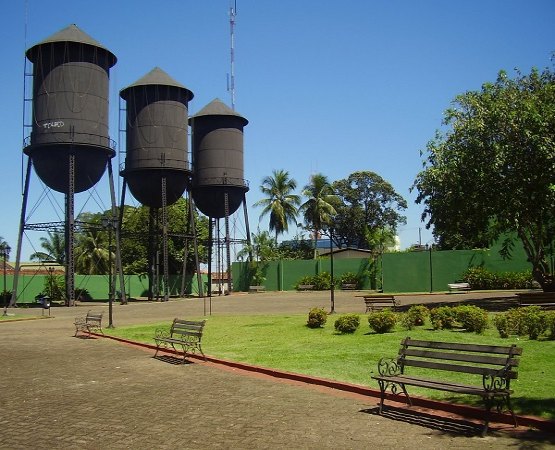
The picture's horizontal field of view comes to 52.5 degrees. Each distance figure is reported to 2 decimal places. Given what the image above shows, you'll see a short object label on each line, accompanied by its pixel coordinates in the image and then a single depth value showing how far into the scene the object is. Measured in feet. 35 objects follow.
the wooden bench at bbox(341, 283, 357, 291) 155.74
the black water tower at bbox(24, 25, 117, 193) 128.47
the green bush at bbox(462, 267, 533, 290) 121.39
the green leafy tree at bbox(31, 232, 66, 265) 187.90
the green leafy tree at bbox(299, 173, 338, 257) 191.82
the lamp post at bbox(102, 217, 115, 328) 69.56
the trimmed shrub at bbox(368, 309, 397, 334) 47.03
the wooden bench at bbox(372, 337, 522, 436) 21.48
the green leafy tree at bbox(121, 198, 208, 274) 195.52
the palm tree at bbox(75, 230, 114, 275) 186.60
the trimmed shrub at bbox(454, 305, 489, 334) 44.32
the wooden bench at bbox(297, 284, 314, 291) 165.44
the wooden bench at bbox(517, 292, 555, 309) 61.00
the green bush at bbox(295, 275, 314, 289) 169.07
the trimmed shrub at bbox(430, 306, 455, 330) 47.44
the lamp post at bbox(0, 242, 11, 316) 112.41
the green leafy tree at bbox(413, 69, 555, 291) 69.56
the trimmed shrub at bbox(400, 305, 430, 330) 49.06
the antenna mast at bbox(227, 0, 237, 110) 191.83
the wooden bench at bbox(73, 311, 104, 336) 63.21
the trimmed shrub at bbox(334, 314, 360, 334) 49.19
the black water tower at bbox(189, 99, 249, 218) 169.58
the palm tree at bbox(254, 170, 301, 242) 200.23
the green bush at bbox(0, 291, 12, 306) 144.91
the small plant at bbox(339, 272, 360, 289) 160.14
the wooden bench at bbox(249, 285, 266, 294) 175.63
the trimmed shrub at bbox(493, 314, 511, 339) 41.86
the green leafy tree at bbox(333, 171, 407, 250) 252.42
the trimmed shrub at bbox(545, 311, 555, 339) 40.02
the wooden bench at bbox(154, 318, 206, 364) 42.24
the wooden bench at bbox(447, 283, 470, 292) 122.02
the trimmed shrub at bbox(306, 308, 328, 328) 55.11
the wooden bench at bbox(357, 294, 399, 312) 64.99
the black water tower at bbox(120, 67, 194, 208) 149.79
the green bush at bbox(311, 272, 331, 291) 164.86
